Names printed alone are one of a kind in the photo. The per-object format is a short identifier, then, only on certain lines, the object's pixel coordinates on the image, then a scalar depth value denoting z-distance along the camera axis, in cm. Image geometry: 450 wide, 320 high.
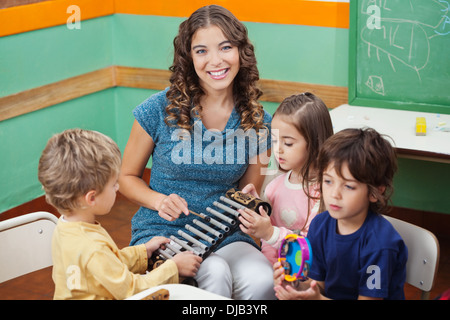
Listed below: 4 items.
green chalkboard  349
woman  242
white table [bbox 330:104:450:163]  301
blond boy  177
